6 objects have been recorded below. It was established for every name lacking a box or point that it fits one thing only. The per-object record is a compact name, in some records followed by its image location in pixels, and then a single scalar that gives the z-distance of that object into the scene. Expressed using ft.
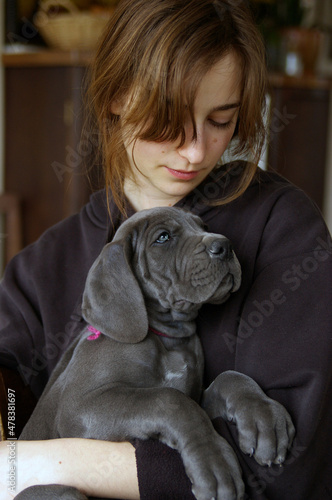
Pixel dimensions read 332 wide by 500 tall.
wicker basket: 10.80
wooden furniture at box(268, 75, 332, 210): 13.51
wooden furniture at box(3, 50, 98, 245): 11.10
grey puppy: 4.04
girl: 4.34
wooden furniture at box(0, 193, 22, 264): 11.35
